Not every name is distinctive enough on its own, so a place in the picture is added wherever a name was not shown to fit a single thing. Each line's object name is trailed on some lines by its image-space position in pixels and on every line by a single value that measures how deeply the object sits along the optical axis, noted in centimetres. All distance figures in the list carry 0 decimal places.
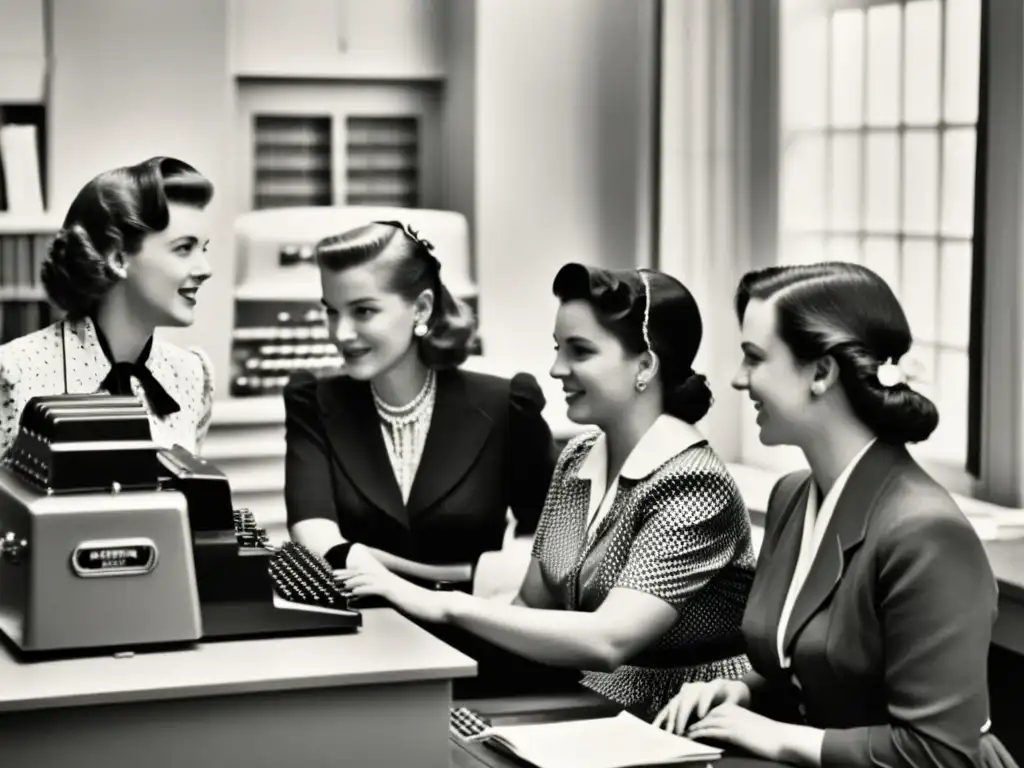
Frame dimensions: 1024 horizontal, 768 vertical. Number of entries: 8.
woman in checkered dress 258
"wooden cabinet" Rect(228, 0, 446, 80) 507
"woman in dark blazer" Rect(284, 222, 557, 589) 318
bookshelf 465
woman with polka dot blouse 311
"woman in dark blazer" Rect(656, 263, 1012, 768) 210
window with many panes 379
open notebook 212
